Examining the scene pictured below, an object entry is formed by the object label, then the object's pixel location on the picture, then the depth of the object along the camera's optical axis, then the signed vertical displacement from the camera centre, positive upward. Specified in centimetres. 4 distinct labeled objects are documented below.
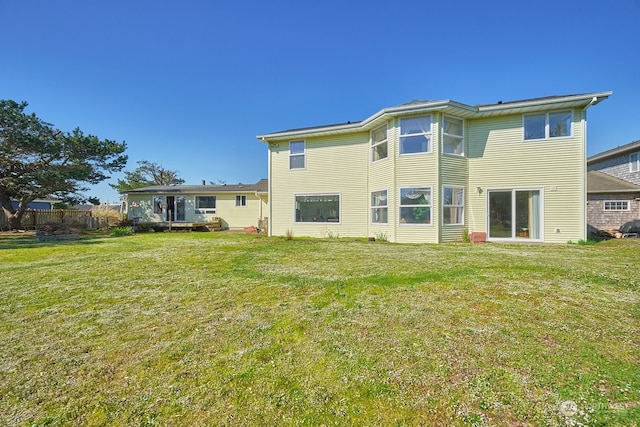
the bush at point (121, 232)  1536 -104
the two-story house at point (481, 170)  991 +169
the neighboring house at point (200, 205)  1964 +66
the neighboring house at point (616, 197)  1388 +91
